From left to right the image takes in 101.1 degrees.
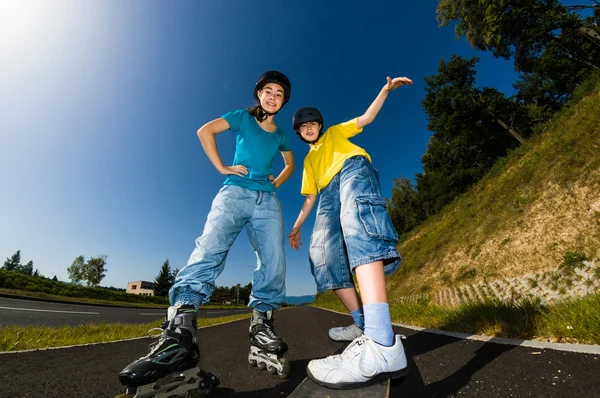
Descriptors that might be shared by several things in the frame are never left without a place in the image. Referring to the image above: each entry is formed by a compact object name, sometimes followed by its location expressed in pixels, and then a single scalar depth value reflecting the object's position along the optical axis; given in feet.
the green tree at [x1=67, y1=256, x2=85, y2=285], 181.51
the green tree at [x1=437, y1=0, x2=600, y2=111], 59.98
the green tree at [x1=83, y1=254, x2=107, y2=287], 183.42
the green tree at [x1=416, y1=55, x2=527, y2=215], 80.79
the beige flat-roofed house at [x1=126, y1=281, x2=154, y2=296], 280.92
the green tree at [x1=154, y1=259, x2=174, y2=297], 212.64
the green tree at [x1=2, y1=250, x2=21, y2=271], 276.00
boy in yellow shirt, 4.45
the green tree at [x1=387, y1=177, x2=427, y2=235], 110.88
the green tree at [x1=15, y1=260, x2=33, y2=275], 285.60
